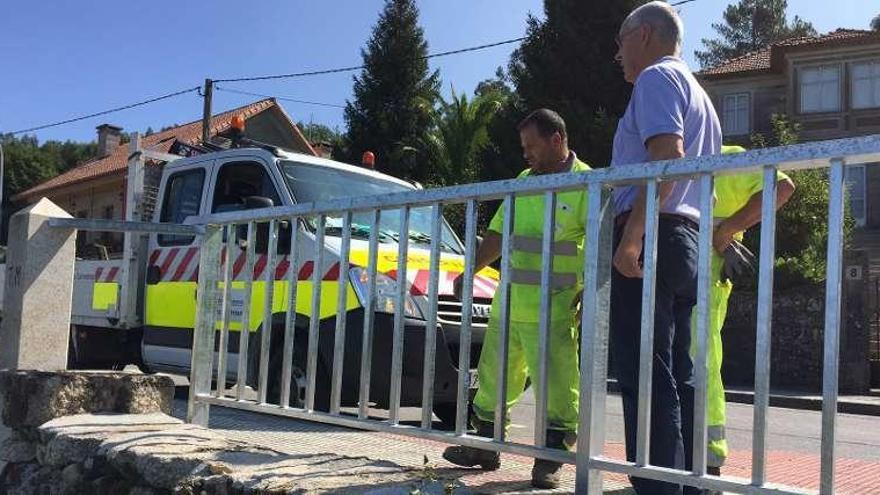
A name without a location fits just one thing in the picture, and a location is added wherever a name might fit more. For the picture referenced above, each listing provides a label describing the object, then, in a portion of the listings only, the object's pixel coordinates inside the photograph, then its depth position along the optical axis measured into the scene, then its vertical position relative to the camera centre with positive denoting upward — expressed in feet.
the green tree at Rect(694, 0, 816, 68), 196.13 +68.61
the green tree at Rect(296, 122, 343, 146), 199.11 +42.27
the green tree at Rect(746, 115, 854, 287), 52.75 +6.01
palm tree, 97.14 +20.05
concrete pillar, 14.10 -0.15
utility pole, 79.20 +17.27
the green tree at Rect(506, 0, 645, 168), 73.56 +21.91
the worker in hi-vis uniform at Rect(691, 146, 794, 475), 10.32 +0.90
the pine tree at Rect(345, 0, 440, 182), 115.65 +29.50
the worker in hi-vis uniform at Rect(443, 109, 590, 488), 12.51 +0.05
